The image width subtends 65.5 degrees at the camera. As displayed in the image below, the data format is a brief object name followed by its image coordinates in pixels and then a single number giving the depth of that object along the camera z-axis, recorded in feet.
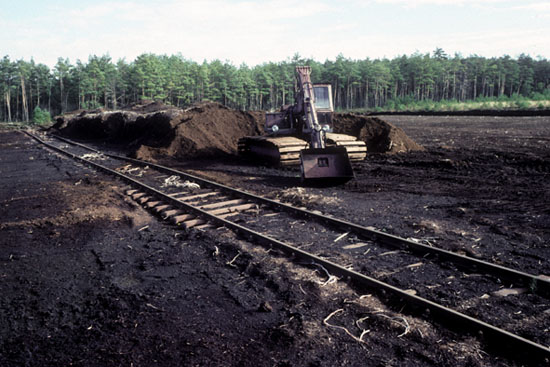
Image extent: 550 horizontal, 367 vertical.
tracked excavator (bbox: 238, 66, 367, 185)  40.37
